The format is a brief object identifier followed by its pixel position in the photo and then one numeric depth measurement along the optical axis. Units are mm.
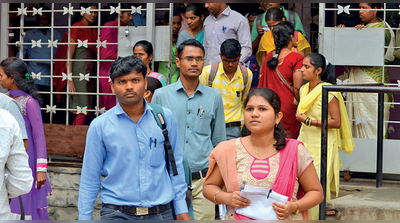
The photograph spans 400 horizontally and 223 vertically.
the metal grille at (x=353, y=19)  5848
